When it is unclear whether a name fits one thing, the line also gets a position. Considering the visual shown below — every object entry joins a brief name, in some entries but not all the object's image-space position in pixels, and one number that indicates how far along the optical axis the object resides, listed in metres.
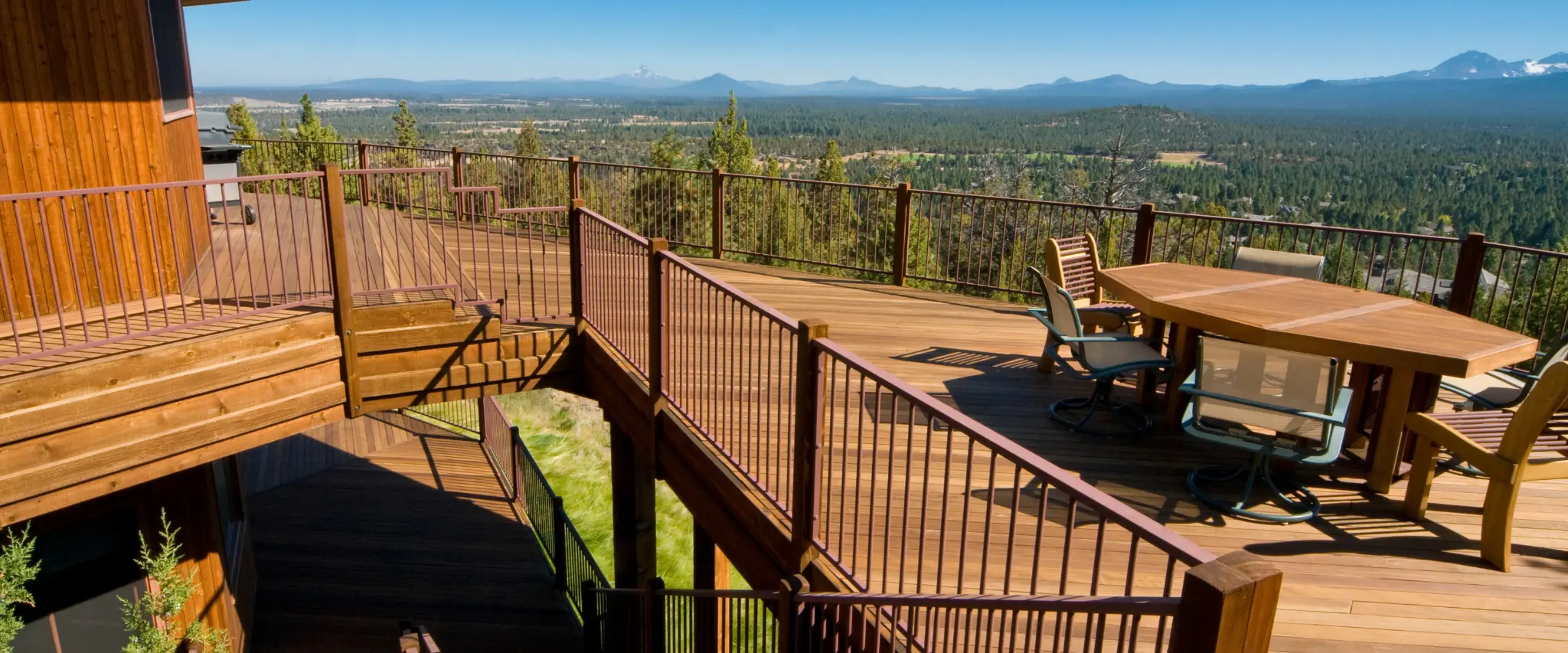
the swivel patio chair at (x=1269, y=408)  4.16
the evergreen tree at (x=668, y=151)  56.44
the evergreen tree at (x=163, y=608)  6.22
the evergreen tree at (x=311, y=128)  50.00
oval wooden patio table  4.42
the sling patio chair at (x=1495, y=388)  5.05
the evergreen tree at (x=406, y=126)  66.69
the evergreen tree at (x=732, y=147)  54.72
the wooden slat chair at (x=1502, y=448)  3.79
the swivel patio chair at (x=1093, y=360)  5.45
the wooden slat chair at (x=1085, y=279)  6.64
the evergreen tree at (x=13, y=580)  4.68
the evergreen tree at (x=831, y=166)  56.09
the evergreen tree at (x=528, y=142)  68.88
